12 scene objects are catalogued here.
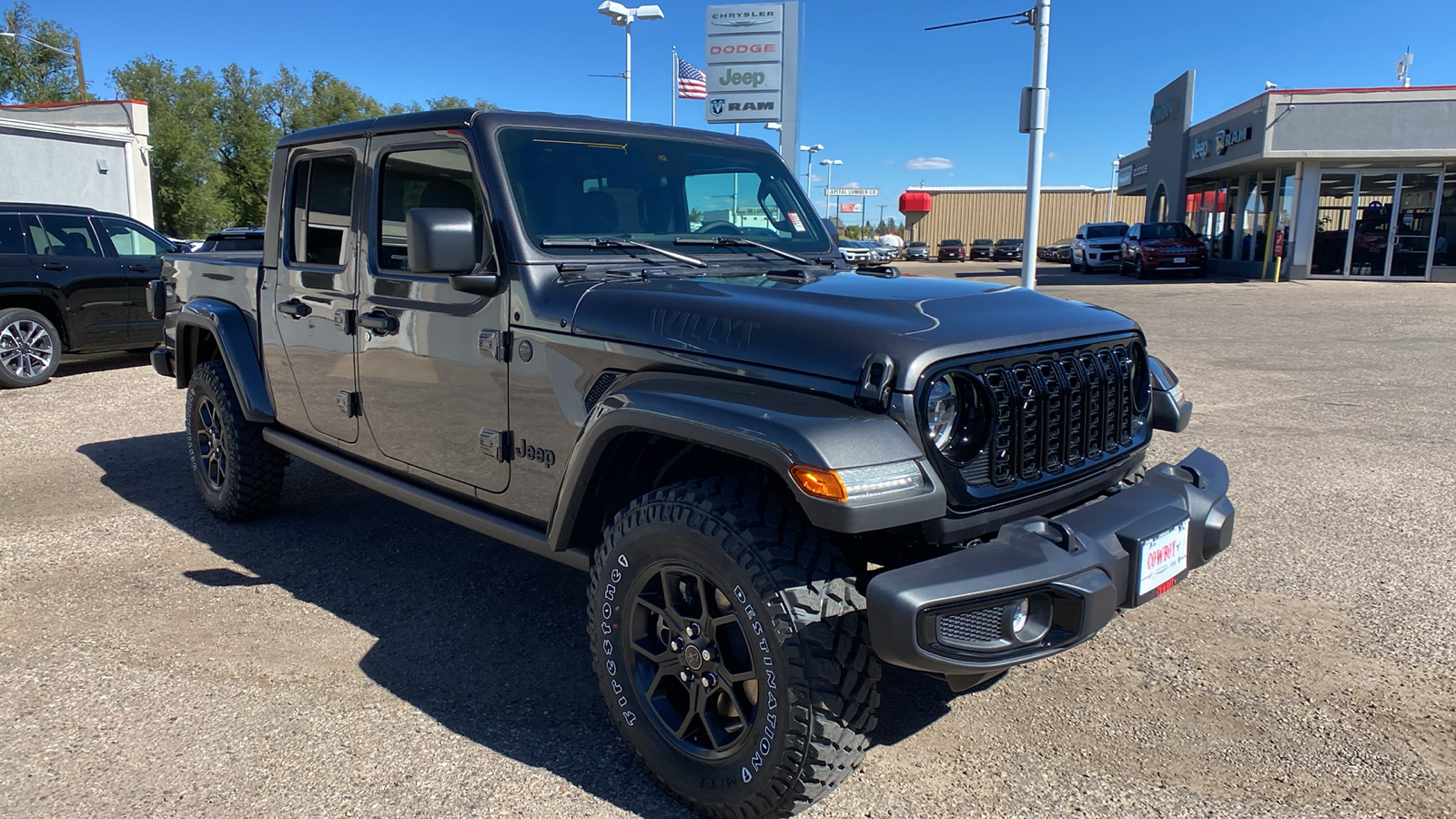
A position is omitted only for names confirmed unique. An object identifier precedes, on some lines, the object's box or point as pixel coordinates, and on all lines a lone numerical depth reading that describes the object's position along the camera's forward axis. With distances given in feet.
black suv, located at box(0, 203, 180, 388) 30.35
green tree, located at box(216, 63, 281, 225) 137.69
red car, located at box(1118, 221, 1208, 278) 84.38
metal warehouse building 196.13
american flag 70.49
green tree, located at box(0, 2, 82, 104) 135.44
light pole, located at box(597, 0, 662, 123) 63.52
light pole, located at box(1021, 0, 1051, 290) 47.62
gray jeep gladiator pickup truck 7.51
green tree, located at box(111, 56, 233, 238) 114.52
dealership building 74.84
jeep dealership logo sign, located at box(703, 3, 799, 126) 59.57
